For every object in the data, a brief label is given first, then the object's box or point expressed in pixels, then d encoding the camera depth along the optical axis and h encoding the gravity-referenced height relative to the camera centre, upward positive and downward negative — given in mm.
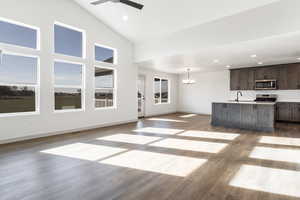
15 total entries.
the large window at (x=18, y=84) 4325 +405
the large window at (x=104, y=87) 6434 +447
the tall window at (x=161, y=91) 10188 +482
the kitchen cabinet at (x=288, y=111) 7289 -543
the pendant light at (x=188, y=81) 8762 +871
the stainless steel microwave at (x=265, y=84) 7741 +613
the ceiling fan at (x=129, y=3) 3701 +2018
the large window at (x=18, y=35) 4267 +1636
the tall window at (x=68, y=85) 5293 +428
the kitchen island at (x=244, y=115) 5672 -565
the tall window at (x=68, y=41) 5267 +1823
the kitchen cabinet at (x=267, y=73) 7725 +1130
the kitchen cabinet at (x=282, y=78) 7506 +853
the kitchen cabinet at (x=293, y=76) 7287 +915
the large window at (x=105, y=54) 6404 +1672
